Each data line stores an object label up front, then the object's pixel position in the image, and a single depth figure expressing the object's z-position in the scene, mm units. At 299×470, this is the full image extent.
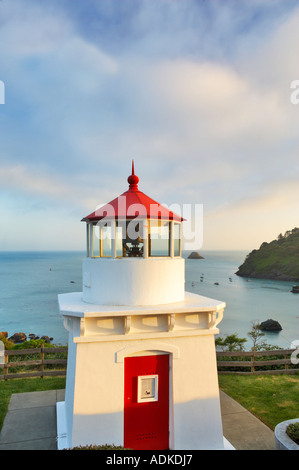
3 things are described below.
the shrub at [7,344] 17688
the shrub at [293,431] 5500
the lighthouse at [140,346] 5660
